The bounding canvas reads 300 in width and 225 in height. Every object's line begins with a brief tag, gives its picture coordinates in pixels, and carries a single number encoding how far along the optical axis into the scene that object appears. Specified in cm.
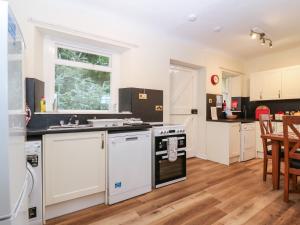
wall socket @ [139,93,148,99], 295
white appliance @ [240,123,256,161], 390
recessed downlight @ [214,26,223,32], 308
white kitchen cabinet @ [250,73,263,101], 442
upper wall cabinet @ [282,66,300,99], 384
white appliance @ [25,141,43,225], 169
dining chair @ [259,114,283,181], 279
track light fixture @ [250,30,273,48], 312
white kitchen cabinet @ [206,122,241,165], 363
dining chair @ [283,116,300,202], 211
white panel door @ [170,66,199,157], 390
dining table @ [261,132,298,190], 246
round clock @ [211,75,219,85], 415
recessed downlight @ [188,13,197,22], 268
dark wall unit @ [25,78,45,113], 204
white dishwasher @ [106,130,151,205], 214
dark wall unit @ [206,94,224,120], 405
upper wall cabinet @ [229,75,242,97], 484
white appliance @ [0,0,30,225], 76
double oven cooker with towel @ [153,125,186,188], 256
